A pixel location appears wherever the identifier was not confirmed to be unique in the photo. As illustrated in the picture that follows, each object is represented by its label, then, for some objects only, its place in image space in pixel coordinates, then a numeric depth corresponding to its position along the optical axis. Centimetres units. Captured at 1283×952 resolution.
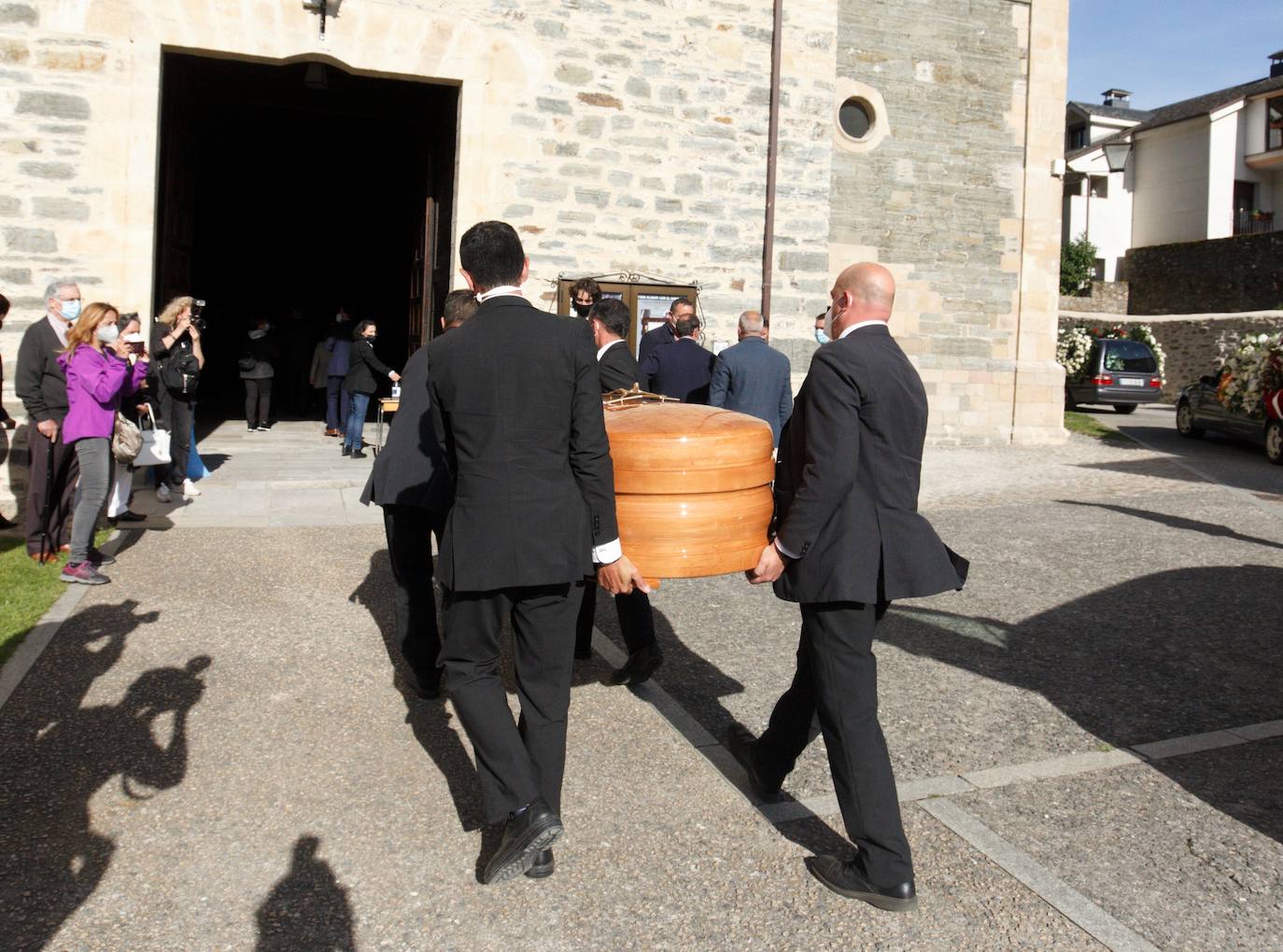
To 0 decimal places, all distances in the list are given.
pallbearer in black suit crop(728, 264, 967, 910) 314
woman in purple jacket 645
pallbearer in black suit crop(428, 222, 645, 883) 316
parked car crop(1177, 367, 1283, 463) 1473
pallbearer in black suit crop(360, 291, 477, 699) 467
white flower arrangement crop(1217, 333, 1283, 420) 1494
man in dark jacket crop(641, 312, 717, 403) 750
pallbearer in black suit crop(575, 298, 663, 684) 490
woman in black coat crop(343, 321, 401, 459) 1207
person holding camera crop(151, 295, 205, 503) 927
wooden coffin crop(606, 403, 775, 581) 352
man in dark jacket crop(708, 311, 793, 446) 709
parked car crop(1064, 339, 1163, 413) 2211
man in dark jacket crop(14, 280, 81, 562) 699
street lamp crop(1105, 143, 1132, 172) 1759
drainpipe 1173
